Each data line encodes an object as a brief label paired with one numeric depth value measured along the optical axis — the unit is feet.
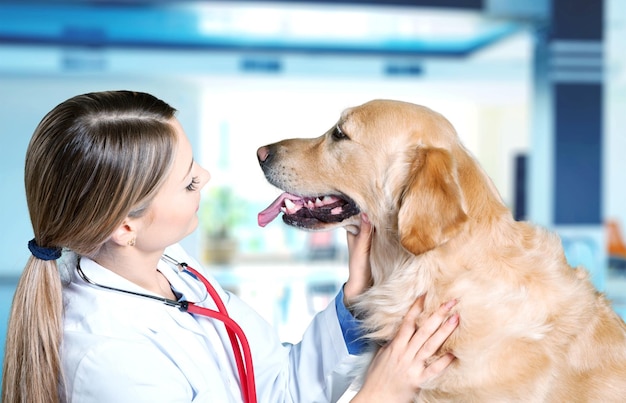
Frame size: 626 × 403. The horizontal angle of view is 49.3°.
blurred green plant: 44.32
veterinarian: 3.94
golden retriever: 4.37
